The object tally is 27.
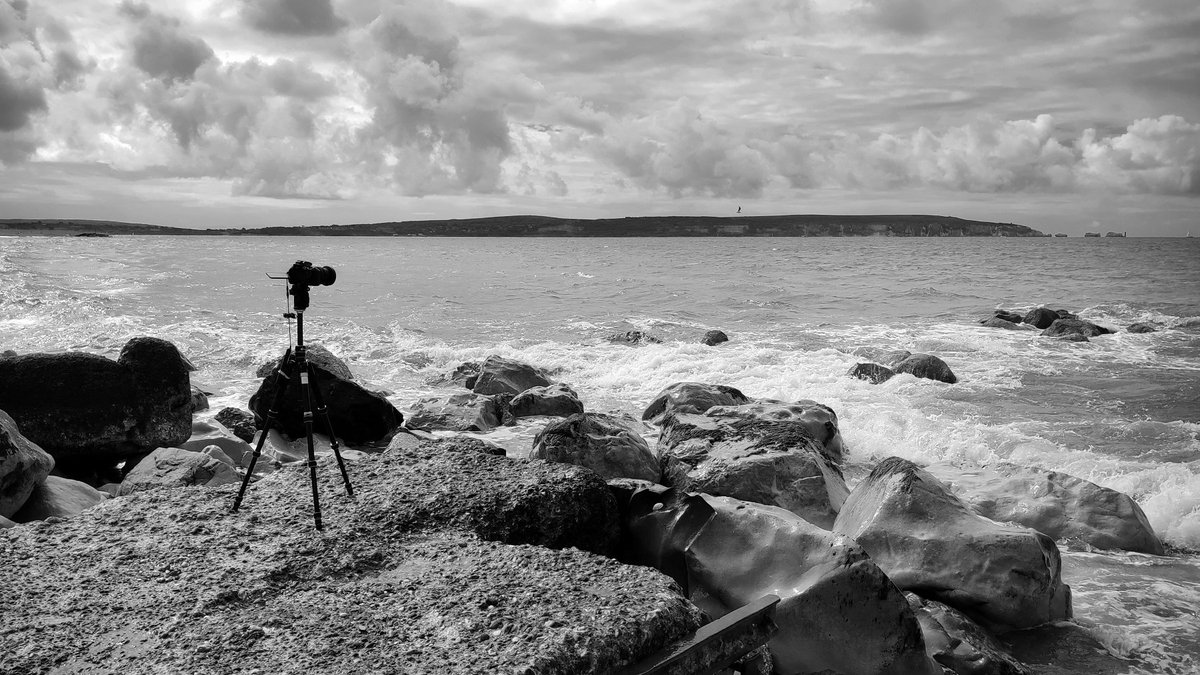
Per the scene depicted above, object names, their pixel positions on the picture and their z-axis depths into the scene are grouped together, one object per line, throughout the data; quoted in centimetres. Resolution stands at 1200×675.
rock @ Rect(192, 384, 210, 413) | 1213
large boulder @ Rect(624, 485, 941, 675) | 425
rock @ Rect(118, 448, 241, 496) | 661
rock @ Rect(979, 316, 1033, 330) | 2277
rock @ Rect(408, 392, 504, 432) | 1123
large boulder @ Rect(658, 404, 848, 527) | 670
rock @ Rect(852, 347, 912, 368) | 1566
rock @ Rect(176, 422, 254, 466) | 866
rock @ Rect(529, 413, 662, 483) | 728
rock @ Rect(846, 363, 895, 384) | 1427
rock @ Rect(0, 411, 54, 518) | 573
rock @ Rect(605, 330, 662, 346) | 1964
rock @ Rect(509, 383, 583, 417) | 1198
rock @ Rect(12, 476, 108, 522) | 593
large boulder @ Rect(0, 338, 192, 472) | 796
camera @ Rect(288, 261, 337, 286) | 470
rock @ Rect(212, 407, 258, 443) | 1023
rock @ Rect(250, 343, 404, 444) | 1004
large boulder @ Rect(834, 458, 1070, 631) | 521
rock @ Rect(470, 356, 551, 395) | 1376
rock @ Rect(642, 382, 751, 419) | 1108
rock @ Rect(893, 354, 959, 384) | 1453
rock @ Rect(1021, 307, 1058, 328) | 2288
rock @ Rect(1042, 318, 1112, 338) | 2114
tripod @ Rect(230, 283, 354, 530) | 467
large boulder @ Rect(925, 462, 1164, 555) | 686
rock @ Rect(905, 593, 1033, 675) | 454
